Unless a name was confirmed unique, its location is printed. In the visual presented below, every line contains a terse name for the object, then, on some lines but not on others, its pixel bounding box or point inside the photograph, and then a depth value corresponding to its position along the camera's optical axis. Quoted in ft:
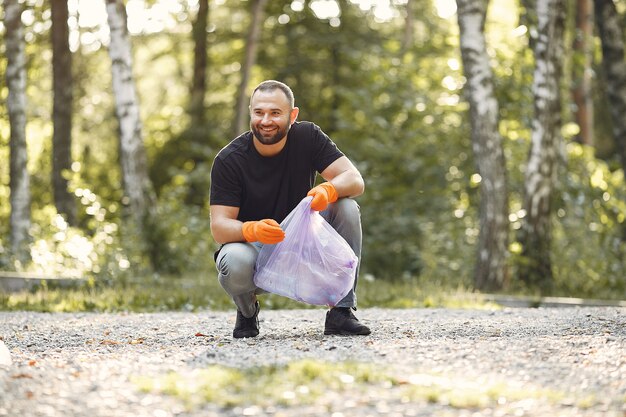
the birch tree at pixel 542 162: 41.42
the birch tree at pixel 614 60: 41.42
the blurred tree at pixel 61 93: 60.34
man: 21.36
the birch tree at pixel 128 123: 47.52
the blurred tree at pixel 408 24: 76.98
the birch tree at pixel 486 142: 41.11
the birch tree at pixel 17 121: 50.88
